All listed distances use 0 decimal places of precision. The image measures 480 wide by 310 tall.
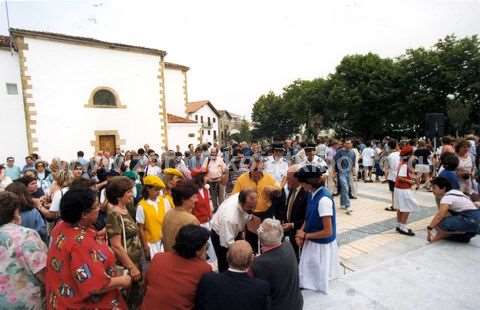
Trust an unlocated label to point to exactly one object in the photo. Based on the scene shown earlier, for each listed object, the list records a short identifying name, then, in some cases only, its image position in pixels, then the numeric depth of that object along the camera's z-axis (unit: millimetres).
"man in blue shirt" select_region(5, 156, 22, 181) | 7340
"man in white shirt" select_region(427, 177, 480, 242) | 3803
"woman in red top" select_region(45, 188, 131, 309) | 1685
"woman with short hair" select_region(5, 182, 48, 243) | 2943
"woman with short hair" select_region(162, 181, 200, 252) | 2490
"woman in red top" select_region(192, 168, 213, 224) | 3942
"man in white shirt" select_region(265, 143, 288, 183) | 6527
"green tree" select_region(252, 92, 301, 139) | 56781
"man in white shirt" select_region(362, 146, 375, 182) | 11422
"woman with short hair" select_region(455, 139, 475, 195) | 5383
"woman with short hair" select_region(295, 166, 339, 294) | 2760
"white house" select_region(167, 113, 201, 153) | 19953
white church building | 14164
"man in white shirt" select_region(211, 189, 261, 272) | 2930
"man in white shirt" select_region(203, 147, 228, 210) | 7230
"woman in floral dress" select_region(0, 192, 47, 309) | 1931
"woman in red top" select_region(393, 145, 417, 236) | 5215
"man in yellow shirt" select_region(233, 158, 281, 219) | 3881
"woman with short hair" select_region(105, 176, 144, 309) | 2301
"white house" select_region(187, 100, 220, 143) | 45538
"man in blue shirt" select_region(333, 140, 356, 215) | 7051
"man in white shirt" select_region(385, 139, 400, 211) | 7063
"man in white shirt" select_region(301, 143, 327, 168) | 6316
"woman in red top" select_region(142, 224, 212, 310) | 1768
